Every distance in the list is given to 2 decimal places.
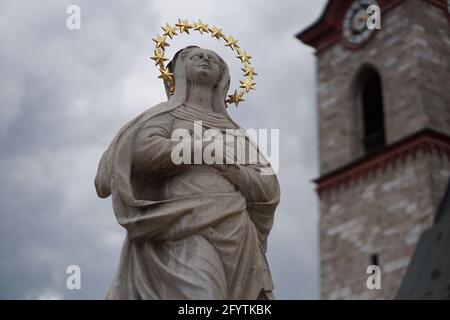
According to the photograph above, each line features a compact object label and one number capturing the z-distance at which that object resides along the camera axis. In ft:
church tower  126.56
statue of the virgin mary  26.31
